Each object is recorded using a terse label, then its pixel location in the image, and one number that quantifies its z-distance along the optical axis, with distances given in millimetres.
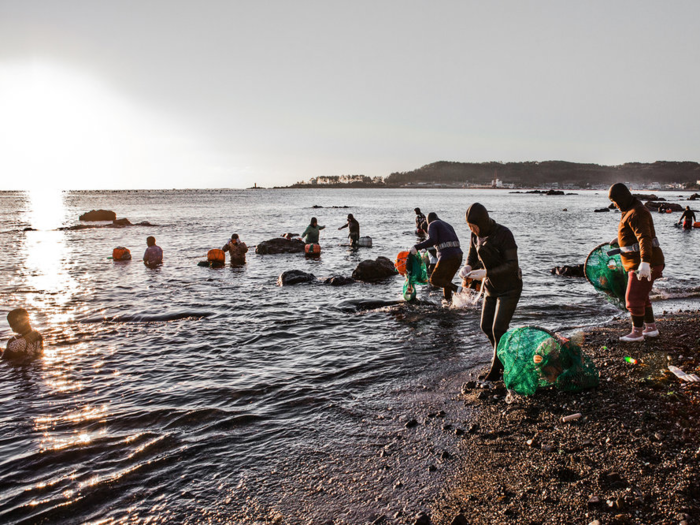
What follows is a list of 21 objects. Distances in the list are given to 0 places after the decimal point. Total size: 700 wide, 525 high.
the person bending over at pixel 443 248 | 10883
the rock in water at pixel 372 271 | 16266
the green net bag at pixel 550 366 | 5840
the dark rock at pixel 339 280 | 15688
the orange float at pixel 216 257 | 20141
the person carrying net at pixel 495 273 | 6141
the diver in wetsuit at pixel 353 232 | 26016
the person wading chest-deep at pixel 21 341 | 8539
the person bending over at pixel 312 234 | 23859
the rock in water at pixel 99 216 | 55616
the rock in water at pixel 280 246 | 24656
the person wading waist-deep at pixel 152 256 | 20439
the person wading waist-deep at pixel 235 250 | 20531
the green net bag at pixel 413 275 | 12219
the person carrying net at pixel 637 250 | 6734
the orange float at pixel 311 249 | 23562
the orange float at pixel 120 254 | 22345
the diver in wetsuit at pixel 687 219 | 33094
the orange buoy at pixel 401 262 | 14164
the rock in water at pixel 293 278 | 15984
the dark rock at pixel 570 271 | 16156
